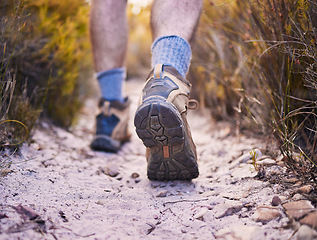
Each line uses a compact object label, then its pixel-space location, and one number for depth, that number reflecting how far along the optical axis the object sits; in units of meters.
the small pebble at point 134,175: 1.34
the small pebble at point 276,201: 0.87
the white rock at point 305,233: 0.67
